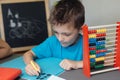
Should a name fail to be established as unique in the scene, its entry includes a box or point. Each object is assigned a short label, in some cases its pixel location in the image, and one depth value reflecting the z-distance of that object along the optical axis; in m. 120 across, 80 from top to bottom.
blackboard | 1.50
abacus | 0.86
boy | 0.97
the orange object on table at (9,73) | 0.83
